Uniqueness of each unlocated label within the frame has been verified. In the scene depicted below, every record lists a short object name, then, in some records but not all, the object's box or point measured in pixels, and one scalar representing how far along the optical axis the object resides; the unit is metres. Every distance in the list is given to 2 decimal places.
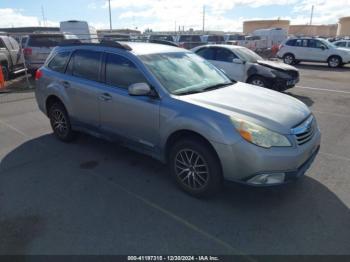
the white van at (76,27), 21.06
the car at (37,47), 11.32
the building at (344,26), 80.81
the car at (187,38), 23.45
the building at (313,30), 81.38
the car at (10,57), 11.11
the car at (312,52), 16.77
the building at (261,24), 79.31
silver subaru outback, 2.94
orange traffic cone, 9.89
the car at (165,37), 23.09
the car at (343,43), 19.88
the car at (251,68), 8.67
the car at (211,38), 24.78
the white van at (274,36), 31.31
